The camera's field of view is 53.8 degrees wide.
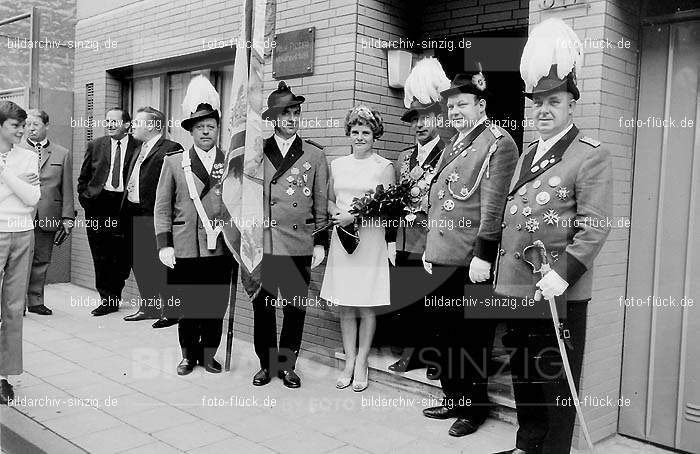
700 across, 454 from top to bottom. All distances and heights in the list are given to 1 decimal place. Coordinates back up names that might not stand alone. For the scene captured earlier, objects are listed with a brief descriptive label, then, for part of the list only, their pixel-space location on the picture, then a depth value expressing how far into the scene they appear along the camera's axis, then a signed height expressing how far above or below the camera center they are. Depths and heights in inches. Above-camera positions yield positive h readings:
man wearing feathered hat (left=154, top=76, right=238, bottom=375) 216.5 -11.1
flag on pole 200.1 +9.8
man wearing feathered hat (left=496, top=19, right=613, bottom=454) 132.3 -5.7
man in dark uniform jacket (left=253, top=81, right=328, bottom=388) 204.8 -11.2
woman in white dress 199.2 -16.4
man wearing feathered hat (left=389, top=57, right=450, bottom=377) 193.9 +0.8
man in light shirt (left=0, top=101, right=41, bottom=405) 187.0 -14.7
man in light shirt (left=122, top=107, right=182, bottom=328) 278.7 -12.3
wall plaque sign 232.2 +47.2
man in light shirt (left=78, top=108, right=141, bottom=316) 298.4 -8.3
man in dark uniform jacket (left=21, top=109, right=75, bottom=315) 305.7 -7.5
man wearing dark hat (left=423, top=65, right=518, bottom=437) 162.2 -9.5
